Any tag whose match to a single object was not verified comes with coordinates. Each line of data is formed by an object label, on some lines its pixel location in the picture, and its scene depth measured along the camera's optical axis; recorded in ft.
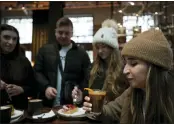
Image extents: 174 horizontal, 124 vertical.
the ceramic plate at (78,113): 4.97
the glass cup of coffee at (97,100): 4.19
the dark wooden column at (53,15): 11.17
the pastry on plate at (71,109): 5.12
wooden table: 4.68
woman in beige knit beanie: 3.61
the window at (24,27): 23.00
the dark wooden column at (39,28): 17.26
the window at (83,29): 21.90
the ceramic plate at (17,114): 4.71
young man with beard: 7.13
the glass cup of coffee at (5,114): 4.06
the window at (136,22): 12.34
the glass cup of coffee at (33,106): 4.88
